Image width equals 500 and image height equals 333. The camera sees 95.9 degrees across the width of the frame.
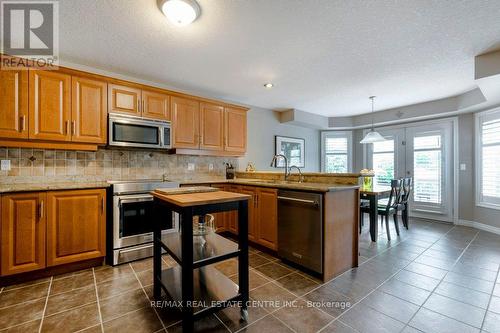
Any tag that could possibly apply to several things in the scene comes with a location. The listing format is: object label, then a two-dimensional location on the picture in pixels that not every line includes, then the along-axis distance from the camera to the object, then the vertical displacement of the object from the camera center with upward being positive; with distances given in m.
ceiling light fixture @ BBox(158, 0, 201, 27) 1.71 +1.23
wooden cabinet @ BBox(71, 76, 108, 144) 2.57 +0.66
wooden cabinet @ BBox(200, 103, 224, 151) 3.59 +0.65
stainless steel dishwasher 2.18 -0.65
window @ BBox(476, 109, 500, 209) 3.77 +0.13
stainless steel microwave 2.77 +0.45
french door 4.54 +0.06
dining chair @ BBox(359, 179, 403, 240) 3.41 -0.63
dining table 3.21 -0.49
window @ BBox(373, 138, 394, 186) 5.36 +0.12
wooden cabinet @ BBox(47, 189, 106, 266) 2.22 -0.61
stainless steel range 2.50 -0.64
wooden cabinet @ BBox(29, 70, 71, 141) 2.35 +0.66
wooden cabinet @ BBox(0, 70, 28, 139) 2.21 +0.63
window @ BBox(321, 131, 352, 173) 6.11 +0.42
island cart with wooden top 1.39 -0.61
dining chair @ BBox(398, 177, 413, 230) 3.72 -0.55
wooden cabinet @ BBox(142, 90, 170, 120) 3.05 +0.85
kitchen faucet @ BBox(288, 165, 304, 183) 2.93 -0.15
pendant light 3.97 +0.51
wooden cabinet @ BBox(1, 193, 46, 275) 2.02 -0.61
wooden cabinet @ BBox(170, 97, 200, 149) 3.30 +0.66
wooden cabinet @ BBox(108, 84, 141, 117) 2.80 +0.86
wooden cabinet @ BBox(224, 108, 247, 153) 3.89 +0.65
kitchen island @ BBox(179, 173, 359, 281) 2.16 -0.62
